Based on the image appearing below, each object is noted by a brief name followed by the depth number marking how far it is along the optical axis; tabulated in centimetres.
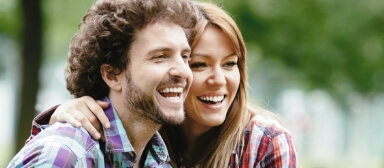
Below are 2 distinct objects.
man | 568
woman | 652
